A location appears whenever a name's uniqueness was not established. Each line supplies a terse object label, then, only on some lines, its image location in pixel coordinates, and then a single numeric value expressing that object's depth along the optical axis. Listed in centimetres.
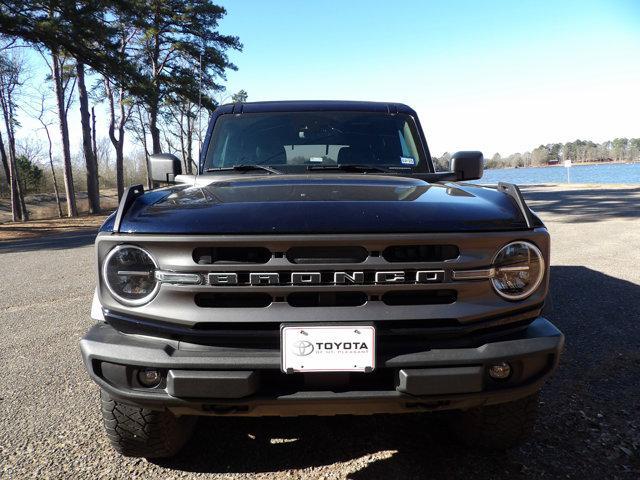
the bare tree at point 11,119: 2349
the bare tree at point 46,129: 2742
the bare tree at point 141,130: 3305
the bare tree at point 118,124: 2713
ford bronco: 173
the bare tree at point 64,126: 2238
